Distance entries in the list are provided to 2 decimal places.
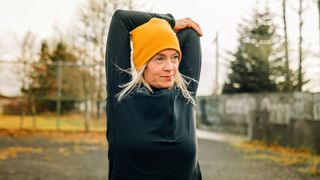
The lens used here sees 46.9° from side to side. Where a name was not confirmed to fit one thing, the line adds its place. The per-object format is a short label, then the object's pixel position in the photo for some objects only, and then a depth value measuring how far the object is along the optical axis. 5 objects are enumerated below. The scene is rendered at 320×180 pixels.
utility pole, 21.14
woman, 1.11
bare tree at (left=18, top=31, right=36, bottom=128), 14.95
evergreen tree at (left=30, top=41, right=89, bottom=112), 15.95
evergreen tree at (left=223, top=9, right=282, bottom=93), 19.67
